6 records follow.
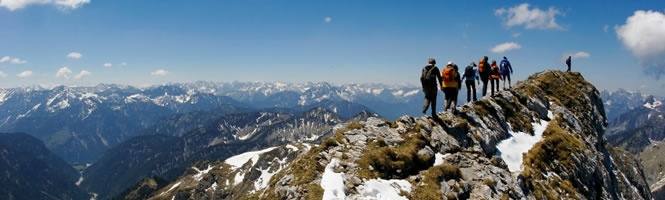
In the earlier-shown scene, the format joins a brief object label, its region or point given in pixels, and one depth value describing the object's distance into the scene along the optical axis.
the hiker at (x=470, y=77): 38.97
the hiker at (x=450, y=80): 32.16
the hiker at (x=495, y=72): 47.90
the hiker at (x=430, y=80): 29.78
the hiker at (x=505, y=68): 50.92
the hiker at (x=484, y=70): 42.72
